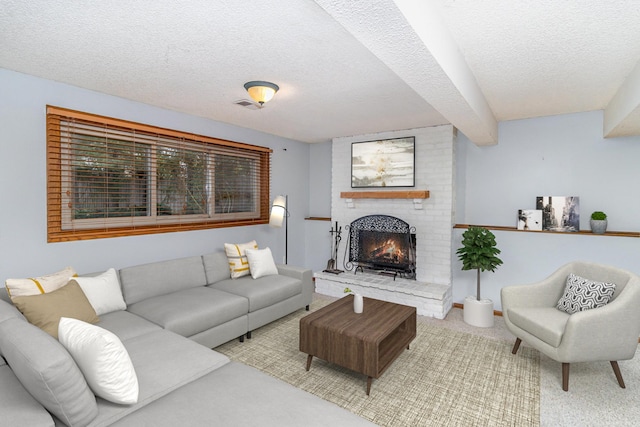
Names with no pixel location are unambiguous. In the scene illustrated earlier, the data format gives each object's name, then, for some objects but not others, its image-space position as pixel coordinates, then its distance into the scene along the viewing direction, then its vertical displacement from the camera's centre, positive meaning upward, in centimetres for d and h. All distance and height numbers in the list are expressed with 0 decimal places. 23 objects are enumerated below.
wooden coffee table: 232 -99
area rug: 213 -136
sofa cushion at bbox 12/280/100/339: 201 -66
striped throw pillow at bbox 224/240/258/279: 372 -61
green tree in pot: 365 -57
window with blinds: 284 +33
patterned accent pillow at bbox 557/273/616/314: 259 -70
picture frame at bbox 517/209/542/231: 390 -10
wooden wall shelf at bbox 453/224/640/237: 339 -24
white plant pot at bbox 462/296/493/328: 367 -120
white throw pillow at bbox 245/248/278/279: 372 -65
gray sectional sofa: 131 -91
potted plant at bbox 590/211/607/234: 345 -12
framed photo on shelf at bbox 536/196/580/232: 372 -1
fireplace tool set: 502 -58
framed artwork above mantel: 448 +70
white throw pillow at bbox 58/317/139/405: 142 -71
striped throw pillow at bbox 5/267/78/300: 218 -55
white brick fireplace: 414 -2
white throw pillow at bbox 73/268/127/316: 254 -69
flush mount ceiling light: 266 +101
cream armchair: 233 -91
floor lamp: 435 -4
